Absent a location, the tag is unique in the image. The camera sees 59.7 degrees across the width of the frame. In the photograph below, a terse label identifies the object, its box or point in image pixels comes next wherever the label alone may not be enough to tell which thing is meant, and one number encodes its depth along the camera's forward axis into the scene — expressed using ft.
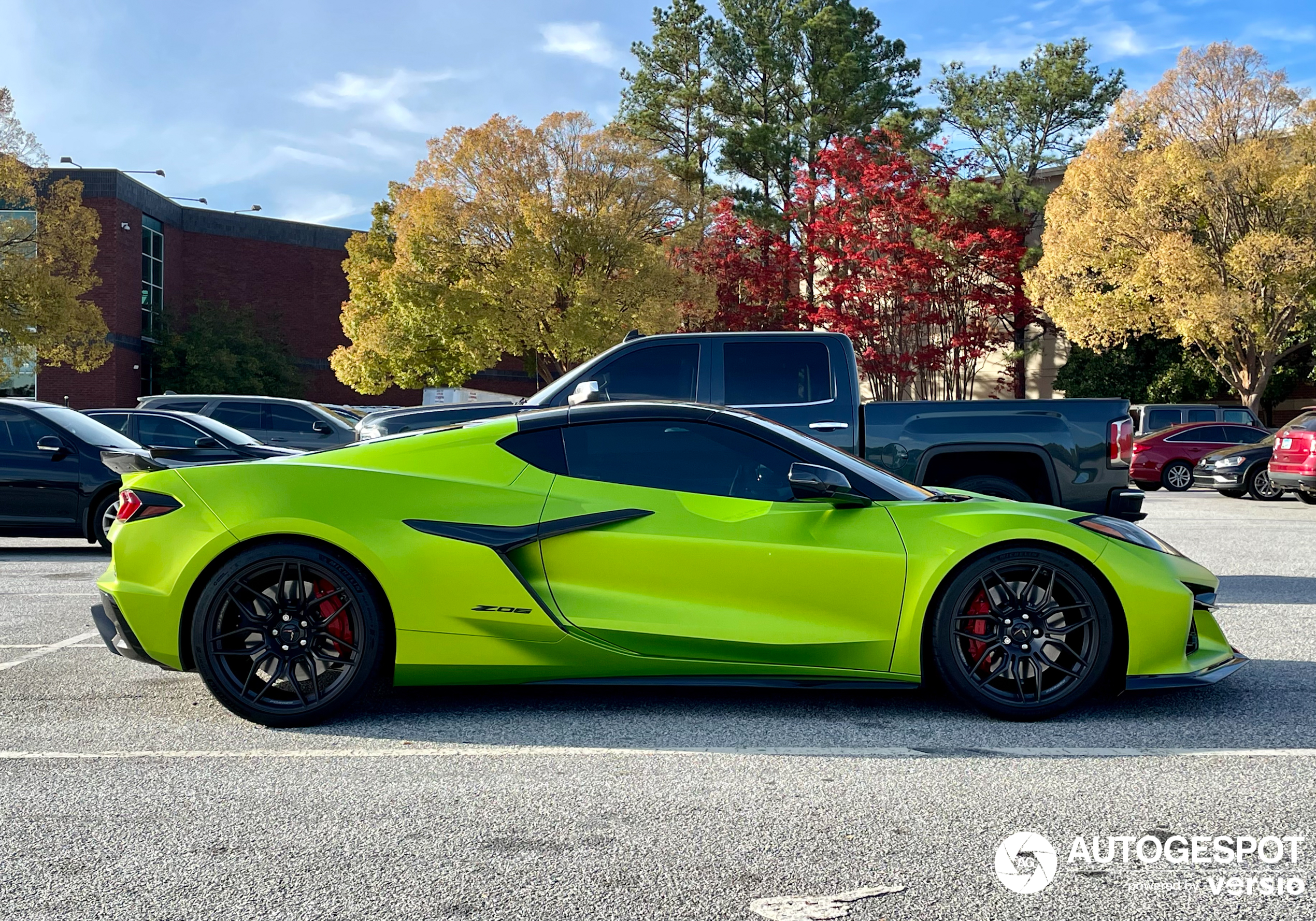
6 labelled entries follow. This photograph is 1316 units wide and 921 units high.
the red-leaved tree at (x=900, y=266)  110.83
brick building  151.94
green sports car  15.53
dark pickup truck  27.30
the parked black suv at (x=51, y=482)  37.52
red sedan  77.51
